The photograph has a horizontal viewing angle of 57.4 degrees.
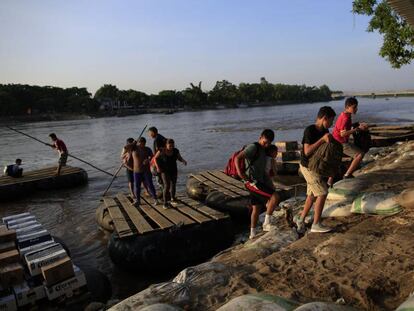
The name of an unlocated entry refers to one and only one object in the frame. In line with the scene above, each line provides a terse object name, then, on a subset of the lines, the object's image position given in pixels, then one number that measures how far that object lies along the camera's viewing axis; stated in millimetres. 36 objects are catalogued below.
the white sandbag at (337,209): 5723
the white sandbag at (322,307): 2845
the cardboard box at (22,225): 7391
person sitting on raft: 15240
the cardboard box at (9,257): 5332
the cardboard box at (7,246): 5723
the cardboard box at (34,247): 5951
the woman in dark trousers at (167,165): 8148
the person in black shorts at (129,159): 9492
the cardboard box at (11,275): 5141
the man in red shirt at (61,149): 14742
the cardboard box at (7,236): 5973
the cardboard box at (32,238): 6337
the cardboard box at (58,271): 5254
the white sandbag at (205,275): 4012
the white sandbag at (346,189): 6066
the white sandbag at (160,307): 3221
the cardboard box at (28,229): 6939
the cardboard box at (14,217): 7934
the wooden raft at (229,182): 9734
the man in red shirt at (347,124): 6605
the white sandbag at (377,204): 5184
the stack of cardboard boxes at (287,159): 13539
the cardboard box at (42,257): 5367
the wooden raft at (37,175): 14578
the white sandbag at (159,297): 3670
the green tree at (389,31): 16344
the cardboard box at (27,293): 5105
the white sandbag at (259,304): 3027
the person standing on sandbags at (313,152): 4898
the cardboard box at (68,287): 5277
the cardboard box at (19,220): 7641
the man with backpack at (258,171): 5617
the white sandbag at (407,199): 4957
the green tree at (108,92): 118312
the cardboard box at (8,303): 4946
